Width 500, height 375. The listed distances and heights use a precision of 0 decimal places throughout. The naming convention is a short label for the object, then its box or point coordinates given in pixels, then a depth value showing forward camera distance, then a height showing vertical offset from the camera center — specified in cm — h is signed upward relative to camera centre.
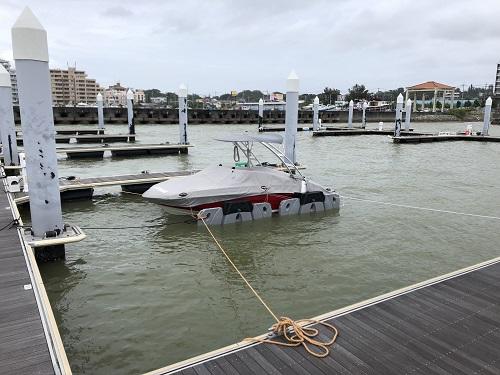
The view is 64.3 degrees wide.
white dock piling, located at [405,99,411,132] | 4958 +78
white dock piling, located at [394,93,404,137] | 4003 +58
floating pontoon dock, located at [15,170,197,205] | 1477 -238
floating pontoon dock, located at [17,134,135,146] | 3562 -161
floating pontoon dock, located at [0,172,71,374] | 436 -263
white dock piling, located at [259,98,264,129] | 5061 +141
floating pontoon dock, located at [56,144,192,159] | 2683 -207
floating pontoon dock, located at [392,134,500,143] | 3999 -170
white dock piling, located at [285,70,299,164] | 1805 +35
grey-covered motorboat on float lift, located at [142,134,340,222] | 1176 -215
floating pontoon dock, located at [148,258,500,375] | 464 -284
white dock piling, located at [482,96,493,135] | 4128 +6
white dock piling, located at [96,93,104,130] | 4114 +108
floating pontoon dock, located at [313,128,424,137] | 4786 -135
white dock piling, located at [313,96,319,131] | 4738 +94
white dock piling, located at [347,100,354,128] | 5561 +113
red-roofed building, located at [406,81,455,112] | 12796 +1041
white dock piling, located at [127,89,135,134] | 3656 +95
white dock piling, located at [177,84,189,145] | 2833 +109
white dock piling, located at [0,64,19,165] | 1574 -9
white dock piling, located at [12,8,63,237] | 760 +0
